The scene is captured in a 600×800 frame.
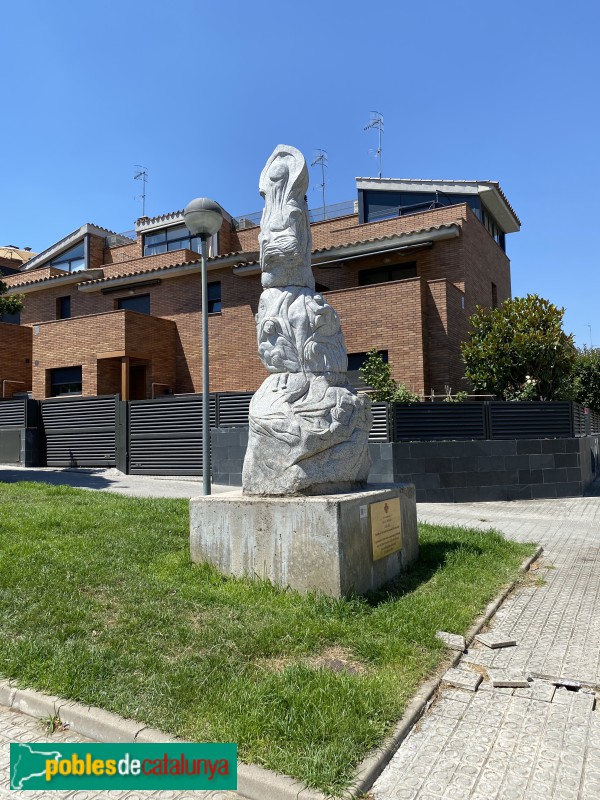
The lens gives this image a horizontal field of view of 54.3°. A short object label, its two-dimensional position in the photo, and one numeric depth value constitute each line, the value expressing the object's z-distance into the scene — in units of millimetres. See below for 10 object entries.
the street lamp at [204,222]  7863
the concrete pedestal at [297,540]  4332
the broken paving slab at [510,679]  3299
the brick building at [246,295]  15438
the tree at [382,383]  12219
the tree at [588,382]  22109
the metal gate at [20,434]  16109
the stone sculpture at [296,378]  4816
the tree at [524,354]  12906
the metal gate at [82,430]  15211
